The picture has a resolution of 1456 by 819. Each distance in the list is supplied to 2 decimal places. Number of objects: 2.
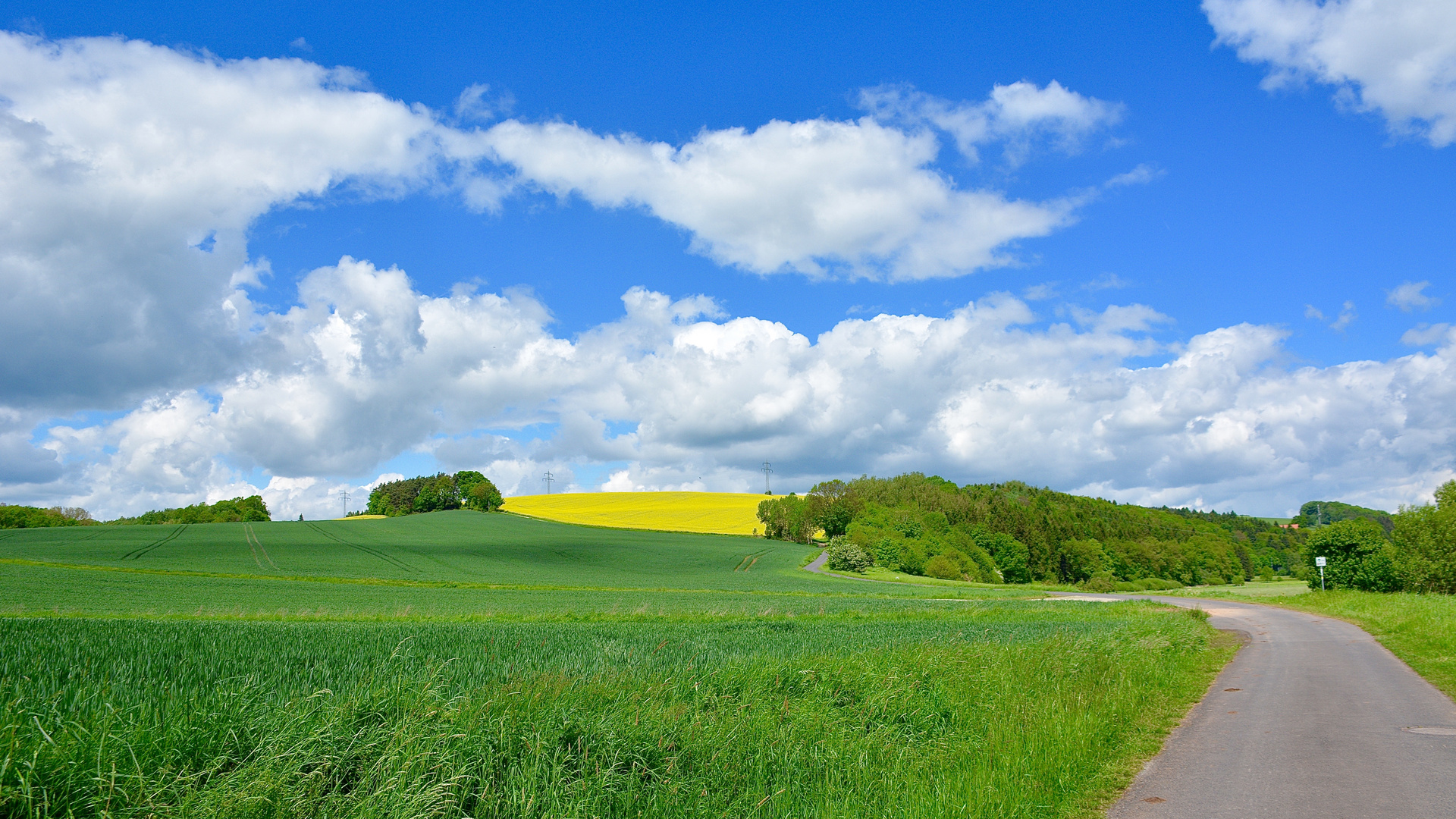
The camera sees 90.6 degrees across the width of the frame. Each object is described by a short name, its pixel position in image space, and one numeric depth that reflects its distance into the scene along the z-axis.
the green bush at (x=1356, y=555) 58.59
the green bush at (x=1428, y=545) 50.72
